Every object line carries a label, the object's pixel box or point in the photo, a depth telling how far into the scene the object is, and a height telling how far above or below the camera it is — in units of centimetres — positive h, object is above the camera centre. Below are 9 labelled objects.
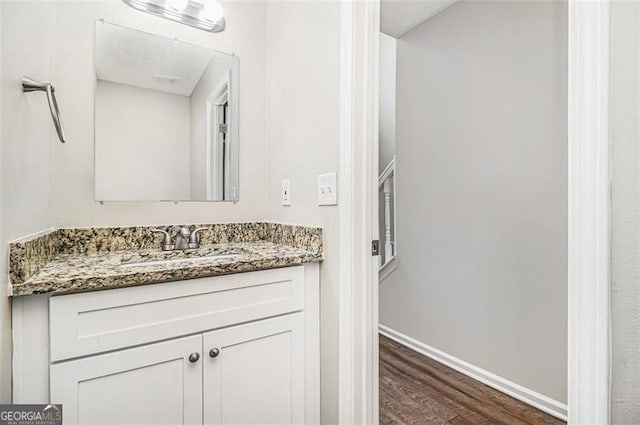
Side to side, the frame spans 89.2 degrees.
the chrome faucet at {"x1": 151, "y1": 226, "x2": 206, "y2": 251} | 144 -13
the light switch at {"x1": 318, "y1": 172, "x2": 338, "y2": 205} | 121 +8
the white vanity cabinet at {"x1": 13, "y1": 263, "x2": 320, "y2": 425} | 84 -43
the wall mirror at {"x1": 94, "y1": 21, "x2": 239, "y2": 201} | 139 +43
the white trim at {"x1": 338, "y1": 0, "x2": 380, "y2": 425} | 115 +0
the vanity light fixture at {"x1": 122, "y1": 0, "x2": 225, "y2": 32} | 146 +94
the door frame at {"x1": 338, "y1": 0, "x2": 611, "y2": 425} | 67 -1
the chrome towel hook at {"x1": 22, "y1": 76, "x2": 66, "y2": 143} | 87 +33
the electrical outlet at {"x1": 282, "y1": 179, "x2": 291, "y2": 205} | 151 +9
